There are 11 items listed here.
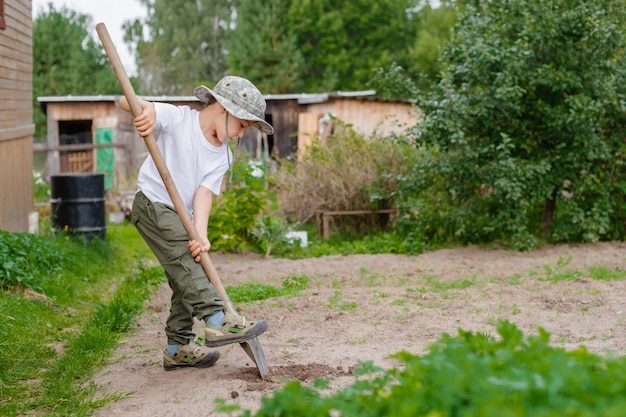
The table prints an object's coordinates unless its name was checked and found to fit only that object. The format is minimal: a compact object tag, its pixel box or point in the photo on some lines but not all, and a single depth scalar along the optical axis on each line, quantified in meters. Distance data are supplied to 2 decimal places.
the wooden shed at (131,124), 21.03
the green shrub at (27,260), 7.63
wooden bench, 12.48
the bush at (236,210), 10.88
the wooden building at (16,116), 10.39
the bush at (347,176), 12.41
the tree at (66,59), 32.88
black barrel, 10.79
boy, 4.86
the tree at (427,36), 37.59
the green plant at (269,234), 11.07
